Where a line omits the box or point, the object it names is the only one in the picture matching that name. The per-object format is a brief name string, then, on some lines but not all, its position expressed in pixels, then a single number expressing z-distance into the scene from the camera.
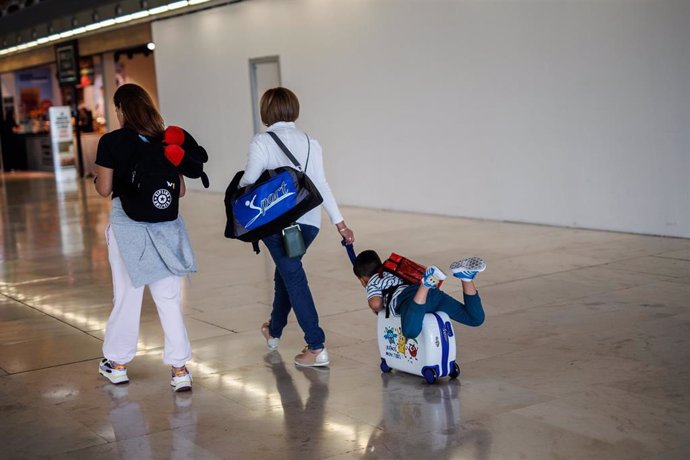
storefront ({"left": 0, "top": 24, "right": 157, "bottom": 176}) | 22.36
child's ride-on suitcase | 4.60
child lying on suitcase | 4.41
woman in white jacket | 4.97
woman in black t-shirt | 4.64
